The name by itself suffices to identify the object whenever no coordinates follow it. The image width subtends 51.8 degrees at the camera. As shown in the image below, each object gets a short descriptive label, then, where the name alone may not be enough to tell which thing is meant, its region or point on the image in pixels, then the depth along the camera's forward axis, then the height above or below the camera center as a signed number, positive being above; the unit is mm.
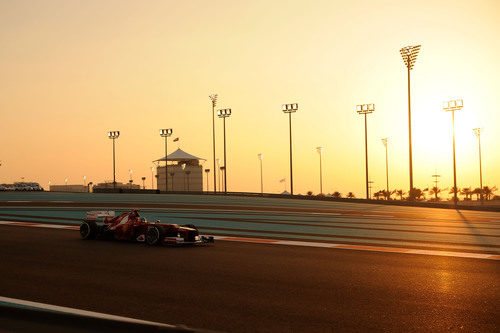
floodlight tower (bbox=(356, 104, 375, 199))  68375 +10404
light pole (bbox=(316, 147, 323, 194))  87962 +6532
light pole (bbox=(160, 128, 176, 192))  93312 +10377
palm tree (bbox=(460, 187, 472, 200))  157312 -1640
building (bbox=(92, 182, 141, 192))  121569 +1420
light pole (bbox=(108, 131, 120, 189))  92388 +10043
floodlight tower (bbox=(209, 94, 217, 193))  76312 +13090
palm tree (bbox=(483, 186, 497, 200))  145125 -1464
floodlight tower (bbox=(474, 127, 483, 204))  78562 +8107
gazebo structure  142750 +3965
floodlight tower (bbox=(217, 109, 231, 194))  79312 +11760
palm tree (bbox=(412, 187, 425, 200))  131500 -1583
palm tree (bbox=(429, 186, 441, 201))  155375 -1334
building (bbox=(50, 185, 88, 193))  137225 +949
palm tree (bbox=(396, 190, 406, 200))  171950 -2003
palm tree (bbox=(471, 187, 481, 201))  147575 -1440
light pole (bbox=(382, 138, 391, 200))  93562 +6000
